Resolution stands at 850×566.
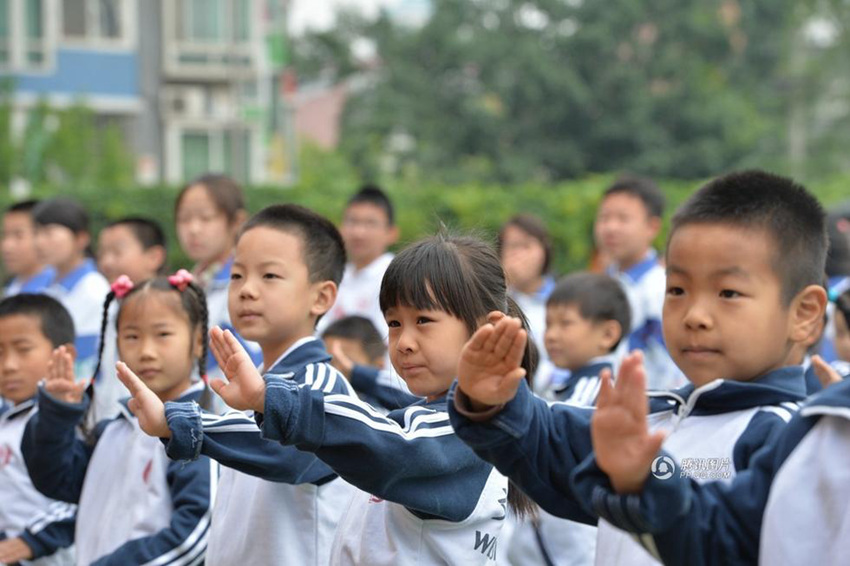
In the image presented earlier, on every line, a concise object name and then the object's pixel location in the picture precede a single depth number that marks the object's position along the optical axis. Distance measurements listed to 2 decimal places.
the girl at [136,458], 7.05
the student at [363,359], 8.90
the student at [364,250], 13.94
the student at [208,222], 11.46
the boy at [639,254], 11.99
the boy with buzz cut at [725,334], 4.66
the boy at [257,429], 5.70
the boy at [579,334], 9.64
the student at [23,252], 14.02
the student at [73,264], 12.38
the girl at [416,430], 4.98
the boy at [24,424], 8.07
